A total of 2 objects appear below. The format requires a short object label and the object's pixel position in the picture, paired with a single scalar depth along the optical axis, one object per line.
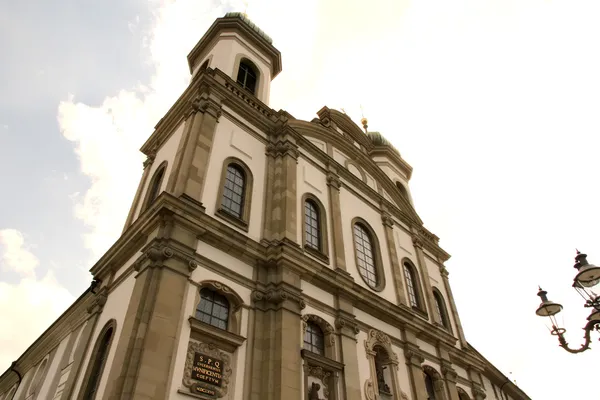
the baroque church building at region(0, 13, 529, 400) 10.86
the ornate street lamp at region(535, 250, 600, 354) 8.85
